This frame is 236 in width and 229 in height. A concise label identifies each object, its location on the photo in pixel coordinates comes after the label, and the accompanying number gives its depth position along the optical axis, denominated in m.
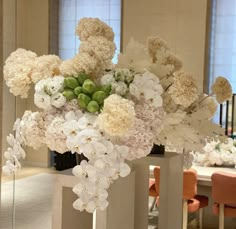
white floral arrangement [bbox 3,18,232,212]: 1.15
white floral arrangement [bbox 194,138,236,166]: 4.04
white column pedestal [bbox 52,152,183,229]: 1.42
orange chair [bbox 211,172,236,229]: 3.51
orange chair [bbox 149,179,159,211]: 2.83
